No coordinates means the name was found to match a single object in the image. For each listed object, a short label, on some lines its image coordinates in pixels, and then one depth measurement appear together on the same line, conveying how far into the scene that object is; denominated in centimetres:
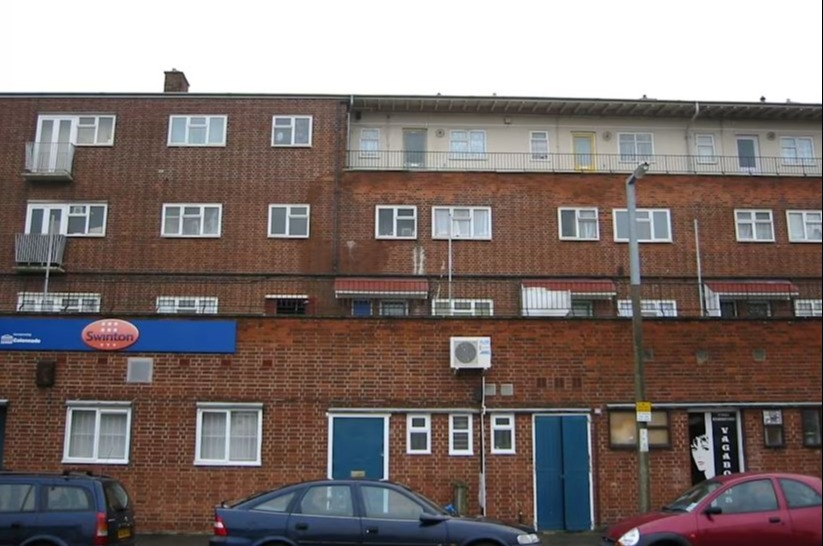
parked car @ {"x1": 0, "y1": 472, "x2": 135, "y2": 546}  1155
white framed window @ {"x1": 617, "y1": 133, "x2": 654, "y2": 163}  2906
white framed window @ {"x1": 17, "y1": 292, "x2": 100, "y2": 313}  2194
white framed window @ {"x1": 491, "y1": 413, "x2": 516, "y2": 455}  1667
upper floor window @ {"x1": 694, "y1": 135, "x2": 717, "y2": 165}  2922
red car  1097
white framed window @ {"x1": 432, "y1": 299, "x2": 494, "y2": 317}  2125
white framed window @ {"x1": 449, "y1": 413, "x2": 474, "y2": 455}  1664
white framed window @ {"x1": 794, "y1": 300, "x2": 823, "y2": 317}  2308
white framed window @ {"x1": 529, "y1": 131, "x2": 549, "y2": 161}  2914
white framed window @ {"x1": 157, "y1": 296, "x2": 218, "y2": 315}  2173
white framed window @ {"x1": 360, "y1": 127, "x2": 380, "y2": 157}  2873
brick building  1661
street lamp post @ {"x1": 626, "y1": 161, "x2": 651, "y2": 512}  1458
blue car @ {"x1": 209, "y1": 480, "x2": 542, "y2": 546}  1106
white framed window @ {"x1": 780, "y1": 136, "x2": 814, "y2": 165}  2933
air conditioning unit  1669
